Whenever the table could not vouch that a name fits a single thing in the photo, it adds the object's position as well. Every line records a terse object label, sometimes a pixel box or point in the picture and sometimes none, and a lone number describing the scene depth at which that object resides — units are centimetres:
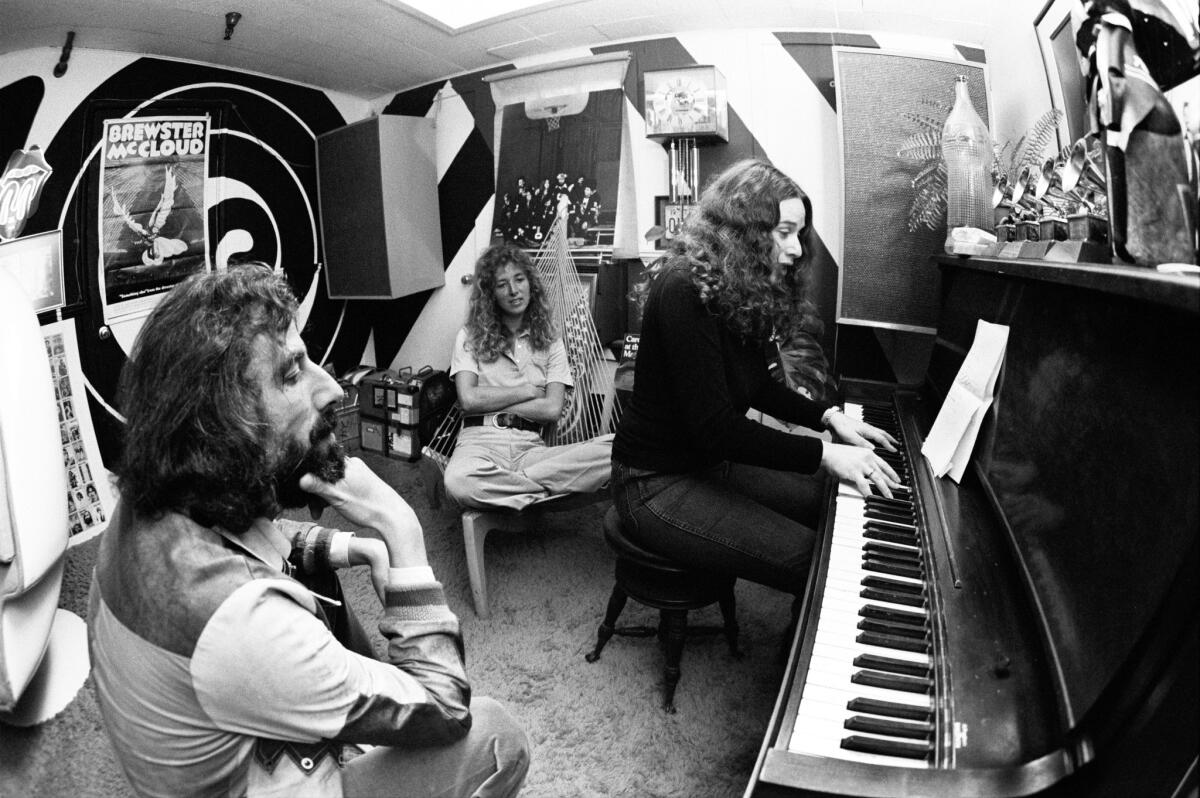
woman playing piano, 169
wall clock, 308
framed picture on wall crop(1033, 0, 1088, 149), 182
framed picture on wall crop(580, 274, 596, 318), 355
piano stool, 188
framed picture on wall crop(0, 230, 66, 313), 290
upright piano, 72
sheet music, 155
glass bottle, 217
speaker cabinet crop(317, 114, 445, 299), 386
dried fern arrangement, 255
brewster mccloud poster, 326
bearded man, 94
